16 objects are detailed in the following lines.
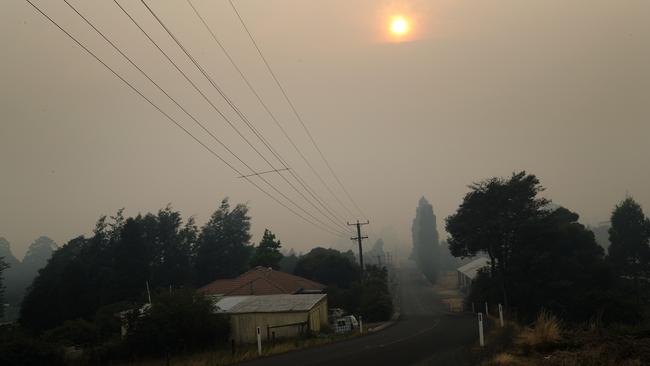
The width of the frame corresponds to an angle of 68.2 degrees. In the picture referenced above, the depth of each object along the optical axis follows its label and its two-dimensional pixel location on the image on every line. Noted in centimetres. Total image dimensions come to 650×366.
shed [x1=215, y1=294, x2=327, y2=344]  3073
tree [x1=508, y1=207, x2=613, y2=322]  4794
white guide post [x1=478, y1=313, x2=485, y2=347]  1722
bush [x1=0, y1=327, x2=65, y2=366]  2383
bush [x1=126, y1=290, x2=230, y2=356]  2570
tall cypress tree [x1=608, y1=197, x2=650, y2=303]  6675
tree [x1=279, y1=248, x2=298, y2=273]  11742
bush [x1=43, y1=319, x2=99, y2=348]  3491
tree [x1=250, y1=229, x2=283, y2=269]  8406
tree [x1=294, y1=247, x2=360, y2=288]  7606
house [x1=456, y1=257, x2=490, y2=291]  9062
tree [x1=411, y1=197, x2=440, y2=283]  14725
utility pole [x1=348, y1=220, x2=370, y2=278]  6116
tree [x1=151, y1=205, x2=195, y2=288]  8531
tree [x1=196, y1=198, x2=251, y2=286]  8825
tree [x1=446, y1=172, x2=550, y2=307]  5144
